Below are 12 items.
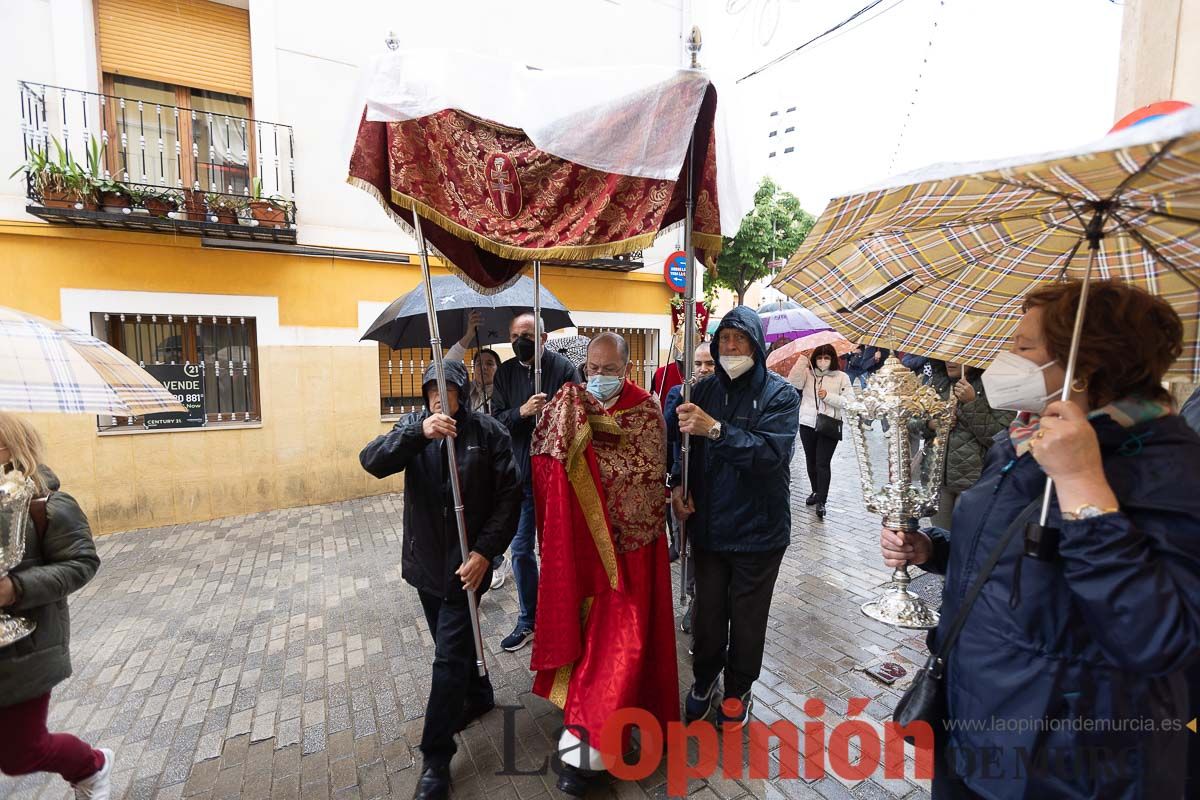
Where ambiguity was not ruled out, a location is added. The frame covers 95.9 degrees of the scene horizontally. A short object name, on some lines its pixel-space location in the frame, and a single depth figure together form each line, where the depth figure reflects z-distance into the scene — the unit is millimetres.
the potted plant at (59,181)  5859
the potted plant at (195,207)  6508
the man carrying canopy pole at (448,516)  2504
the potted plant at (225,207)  6559
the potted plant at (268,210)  6738
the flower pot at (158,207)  6281
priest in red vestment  2496
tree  17688
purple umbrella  7996
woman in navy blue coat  1102
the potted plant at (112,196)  6049
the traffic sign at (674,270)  6160
